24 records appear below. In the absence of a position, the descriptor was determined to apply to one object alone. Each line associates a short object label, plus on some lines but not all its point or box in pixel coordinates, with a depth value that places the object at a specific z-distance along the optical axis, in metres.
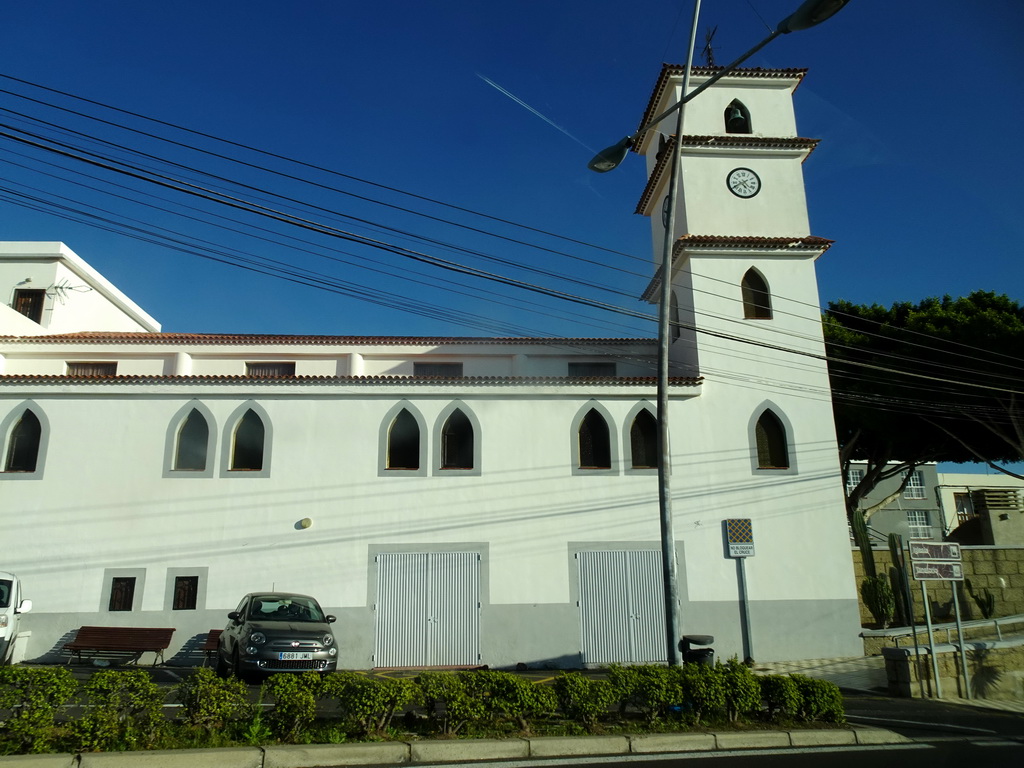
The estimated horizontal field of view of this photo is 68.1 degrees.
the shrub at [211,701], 8.19
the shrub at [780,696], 9.67
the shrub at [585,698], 9.16
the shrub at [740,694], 9.58
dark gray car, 11.94
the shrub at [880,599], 19.89
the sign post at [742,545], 17.28
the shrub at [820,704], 9.69
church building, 16.52
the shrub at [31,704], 7.25
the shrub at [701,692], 9.53
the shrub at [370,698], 8.49
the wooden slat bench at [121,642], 15.30
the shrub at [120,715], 7.47
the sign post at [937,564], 12.72
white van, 14.18
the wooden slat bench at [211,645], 15.34
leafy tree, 22.72
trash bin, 12.28
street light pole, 11.24
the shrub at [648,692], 9.39
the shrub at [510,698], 8.95
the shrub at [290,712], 8.23
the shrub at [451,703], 8.70
